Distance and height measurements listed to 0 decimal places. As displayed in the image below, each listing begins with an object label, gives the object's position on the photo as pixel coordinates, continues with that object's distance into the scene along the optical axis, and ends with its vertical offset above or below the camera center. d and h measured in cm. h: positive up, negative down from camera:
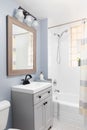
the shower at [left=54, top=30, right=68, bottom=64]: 257 +42
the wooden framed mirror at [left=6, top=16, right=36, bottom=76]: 145 +32
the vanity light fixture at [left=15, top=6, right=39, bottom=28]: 154 +91
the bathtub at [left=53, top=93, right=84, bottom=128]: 178 -102
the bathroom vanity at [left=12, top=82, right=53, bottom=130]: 131 -66
